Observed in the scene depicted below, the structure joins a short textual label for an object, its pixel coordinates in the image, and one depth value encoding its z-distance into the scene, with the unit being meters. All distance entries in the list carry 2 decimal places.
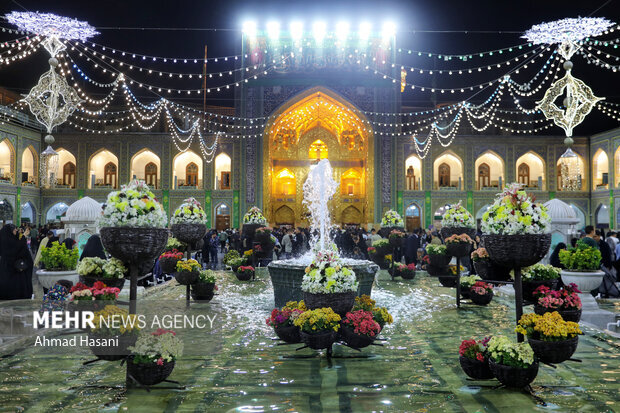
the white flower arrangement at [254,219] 12.97
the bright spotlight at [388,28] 26.20
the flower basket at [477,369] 4.38
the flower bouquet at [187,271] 8.20
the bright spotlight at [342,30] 25.67
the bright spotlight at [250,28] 26.10
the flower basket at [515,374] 4.10
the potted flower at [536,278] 5.79
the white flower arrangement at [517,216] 4.55
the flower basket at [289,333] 5.47
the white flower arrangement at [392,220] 13.71
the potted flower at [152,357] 4.04
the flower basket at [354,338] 5.08
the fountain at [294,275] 7.55
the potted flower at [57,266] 8.09
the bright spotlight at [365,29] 26.19
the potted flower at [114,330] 4.09
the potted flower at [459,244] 8.20
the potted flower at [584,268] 7.66
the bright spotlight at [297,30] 25.80
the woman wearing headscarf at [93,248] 7.90
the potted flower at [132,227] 4.43
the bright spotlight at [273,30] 26.10
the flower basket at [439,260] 9.45
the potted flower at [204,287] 8.55
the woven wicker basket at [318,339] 4.92
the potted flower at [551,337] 4.27
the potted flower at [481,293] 8.36
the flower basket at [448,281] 10.06
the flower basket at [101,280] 5.85
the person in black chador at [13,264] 7.62
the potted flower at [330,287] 5.21
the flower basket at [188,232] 8.50
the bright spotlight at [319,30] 25.56
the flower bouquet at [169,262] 8.74
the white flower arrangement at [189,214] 8.57
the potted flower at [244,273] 11.81
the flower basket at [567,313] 5.37
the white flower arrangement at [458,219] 8.66
